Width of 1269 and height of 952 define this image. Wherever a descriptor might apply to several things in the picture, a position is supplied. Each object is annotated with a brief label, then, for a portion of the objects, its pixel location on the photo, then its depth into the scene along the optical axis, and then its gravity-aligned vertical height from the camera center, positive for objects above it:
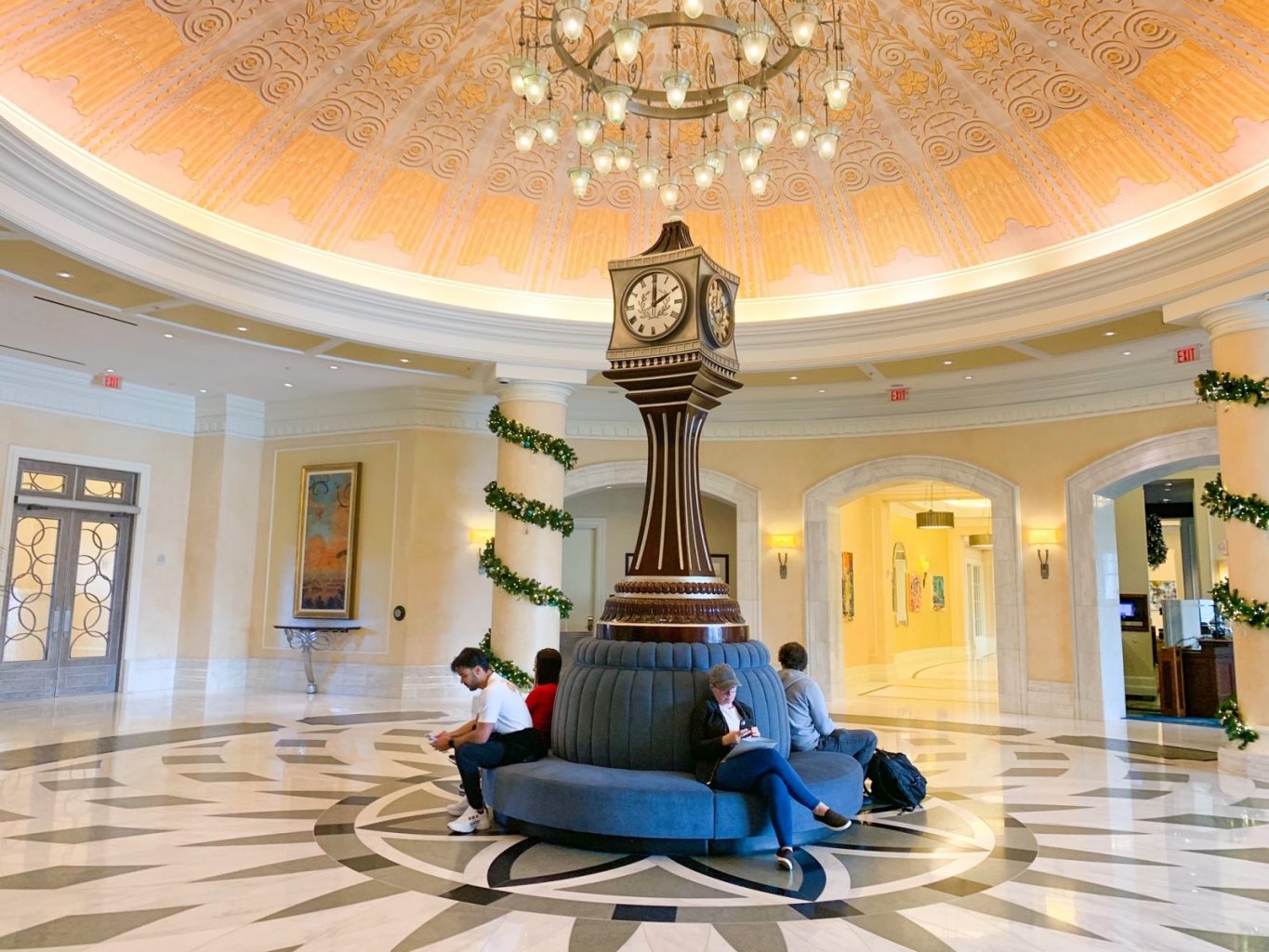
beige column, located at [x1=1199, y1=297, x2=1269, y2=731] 6.67 +1.17
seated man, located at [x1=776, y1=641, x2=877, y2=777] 5.34 -0.58
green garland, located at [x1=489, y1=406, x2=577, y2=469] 9.39 +1.82
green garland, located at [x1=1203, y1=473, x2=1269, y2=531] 6.62 +0.87
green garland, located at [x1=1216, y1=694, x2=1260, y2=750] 6.60 -0.72
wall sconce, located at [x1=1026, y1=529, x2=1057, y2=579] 10.23 +0.91
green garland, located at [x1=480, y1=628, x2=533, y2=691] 9.09 -0.56
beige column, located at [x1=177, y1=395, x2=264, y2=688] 11.53 +0.87
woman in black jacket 4.21 -0.67
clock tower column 4.98 +1.19
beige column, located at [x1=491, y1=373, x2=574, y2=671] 9.30 +0.83
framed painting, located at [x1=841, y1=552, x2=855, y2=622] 14.69 +0.53
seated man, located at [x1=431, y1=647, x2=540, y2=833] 4.75 -0.63
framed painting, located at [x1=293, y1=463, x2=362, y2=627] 11.28 +0.88
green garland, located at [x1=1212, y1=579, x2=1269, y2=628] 6.59 +0.12
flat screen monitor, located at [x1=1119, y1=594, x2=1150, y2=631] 12.83 +0.14
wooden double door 10.38 +0.34
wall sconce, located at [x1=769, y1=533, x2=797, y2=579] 11.61 +0.92
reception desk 11.01 -0.65
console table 11.20 -0.31
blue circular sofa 4.27 -0.76
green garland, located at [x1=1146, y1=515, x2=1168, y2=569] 14.94 +1.29
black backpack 5.33 -0.94
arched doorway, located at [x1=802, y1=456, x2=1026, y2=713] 10.37 +0.83
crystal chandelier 4.64 +2.97
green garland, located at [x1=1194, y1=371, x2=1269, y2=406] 6.75 +1.75
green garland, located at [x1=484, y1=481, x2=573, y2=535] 9.34 +1.10
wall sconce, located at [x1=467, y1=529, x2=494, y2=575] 11.30 +0.95
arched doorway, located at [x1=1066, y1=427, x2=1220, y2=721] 9.70 +0.66
